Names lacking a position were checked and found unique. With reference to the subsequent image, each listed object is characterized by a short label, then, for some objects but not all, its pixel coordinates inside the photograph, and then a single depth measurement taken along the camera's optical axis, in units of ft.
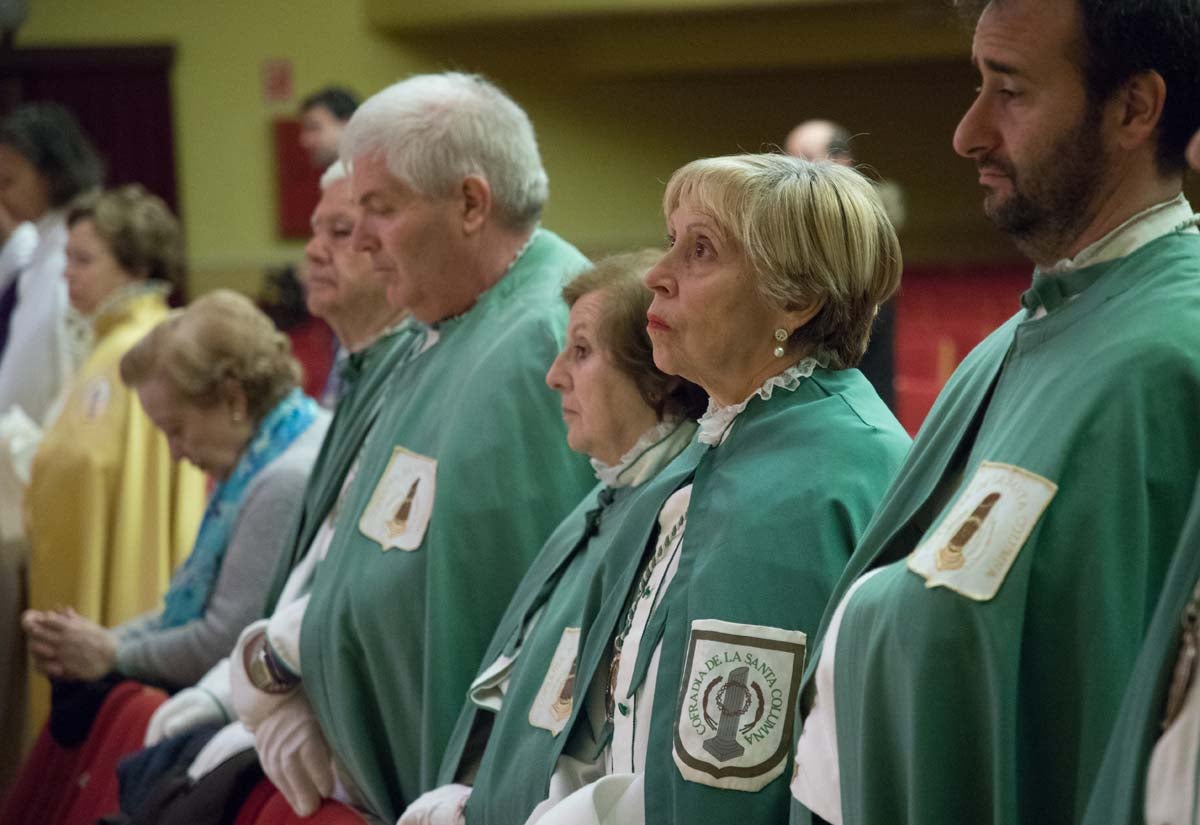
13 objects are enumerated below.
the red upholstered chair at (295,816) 18.98
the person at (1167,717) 8.28
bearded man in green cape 10.49
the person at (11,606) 32.27
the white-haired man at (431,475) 18.86
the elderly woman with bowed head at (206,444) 25.11
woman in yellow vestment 31.27
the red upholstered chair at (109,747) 24.38
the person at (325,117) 44.01
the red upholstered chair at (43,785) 25.80
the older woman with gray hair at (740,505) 13.26
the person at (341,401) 22.36
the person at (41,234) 36.27
